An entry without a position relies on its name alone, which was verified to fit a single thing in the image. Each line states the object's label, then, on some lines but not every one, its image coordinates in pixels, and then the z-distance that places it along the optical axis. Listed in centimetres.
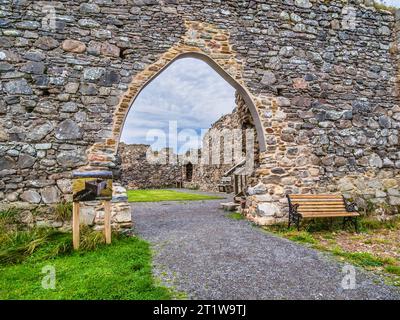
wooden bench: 582
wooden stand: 426
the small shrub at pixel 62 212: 504
